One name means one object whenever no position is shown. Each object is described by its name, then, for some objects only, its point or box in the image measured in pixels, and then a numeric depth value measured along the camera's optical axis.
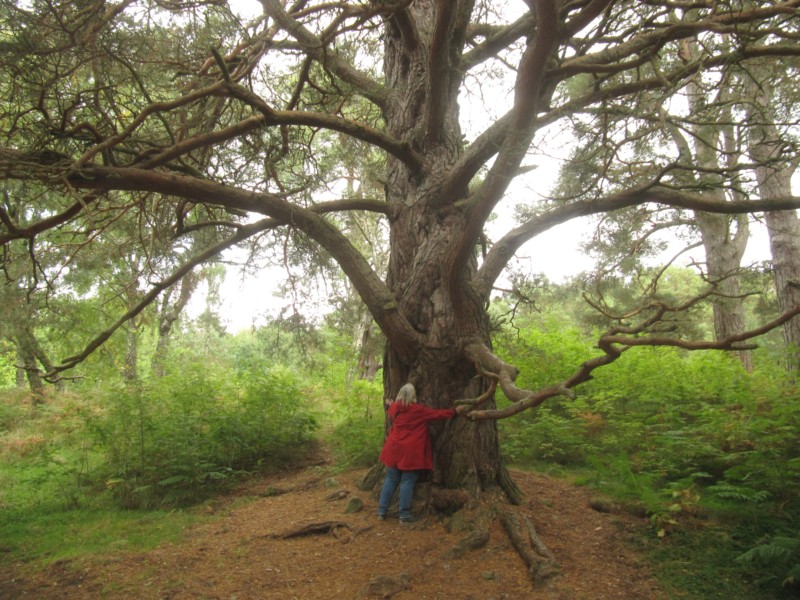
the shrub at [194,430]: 7.35
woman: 5.41
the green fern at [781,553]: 3.66
